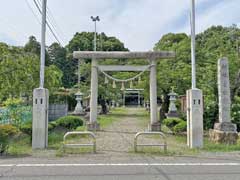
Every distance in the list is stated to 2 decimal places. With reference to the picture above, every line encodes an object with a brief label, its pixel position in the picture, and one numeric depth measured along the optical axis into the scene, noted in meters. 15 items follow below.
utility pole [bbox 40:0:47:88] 7.50
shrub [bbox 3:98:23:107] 9.90
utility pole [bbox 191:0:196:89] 7.76
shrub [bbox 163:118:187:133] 9.89
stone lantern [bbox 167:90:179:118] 17.05
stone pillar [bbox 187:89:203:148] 7.29
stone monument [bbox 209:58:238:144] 7.89
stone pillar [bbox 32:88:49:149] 7.15
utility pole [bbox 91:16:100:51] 25.52
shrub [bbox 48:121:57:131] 9.68
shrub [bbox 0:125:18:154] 6.43
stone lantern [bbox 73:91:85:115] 20.43
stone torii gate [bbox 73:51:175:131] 11.23
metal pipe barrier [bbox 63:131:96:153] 6.59
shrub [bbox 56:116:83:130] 11.10
